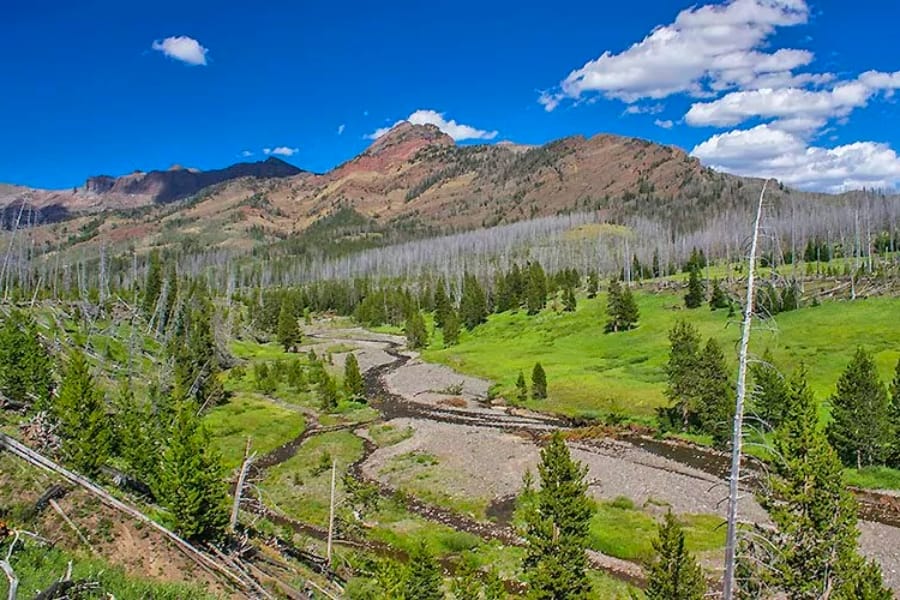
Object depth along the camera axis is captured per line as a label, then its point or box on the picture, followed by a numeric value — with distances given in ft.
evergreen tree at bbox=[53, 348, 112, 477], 102.57
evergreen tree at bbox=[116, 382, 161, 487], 112.24
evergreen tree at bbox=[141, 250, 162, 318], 349.61
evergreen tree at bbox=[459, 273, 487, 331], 458.50
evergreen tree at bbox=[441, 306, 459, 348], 403.95
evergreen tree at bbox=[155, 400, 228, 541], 81.05
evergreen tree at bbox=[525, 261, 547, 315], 441.27
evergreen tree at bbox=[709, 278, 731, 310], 339.36
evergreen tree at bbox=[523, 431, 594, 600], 77.36
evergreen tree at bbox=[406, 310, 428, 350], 404.36
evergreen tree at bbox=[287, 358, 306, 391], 279.49
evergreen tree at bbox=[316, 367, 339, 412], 246.06
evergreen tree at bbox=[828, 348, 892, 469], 151.33
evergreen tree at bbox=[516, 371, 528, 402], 253.30
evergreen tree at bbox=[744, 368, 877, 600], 75.66
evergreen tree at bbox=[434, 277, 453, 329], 467.93
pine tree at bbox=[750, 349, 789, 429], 160.97
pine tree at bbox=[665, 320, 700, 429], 198.29
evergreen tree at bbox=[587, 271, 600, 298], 453.58
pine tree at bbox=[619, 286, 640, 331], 345.72
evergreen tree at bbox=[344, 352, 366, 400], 258.37
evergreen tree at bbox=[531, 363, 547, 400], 249.96
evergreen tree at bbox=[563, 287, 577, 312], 415.56
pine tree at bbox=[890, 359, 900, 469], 151.43
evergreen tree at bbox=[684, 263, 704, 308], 360.69
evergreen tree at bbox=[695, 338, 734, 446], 189.16
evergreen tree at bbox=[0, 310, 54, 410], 141.59
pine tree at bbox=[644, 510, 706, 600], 70.79
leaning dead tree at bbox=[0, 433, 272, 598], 67.56
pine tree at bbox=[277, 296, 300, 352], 393.29
